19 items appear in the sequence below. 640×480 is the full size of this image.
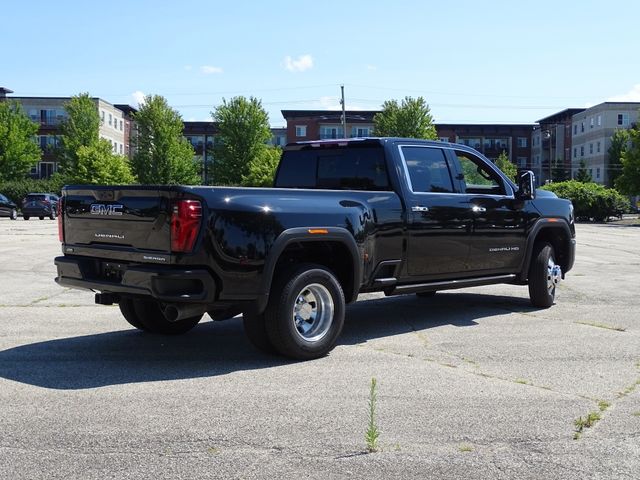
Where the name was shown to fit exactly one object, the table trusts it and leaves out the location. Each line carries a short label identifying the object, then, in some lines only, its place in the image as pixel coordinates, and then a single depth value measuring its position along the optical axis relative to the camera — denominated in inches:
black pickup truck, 224.5
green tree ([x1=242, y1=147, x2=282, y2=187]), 2512.3
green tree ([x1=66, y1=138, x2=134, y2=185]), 2694.4
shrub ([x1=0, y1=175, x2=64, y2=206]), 2625.5
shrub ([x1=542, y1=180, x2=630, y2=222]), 2169.0
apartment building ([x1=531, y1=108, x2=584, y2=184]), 3880.4
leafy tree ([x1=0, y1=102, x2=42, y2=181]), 2706.7
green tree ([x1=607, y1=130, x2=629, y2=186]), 3161.9
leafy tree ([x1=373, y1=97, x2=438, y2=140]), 2837.1
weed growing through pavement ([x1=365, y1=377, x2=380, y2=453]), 161.3
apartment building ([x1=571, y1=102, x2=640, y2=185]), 3361.2
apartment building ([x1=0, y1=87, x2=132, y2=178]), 3491.6
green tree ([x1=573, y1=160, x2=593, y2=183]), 3176.7
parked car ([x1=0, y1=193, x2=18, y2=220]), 1753.2
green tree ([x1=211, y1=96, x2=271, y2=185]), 2979.8
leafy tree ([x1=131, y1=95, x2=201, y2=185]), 2849.4
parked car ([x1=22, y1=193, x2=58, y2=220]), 1776.6
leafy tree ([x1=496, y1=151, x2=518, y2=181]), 3164.4
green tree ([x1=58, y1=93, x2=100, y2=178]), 2940.5
